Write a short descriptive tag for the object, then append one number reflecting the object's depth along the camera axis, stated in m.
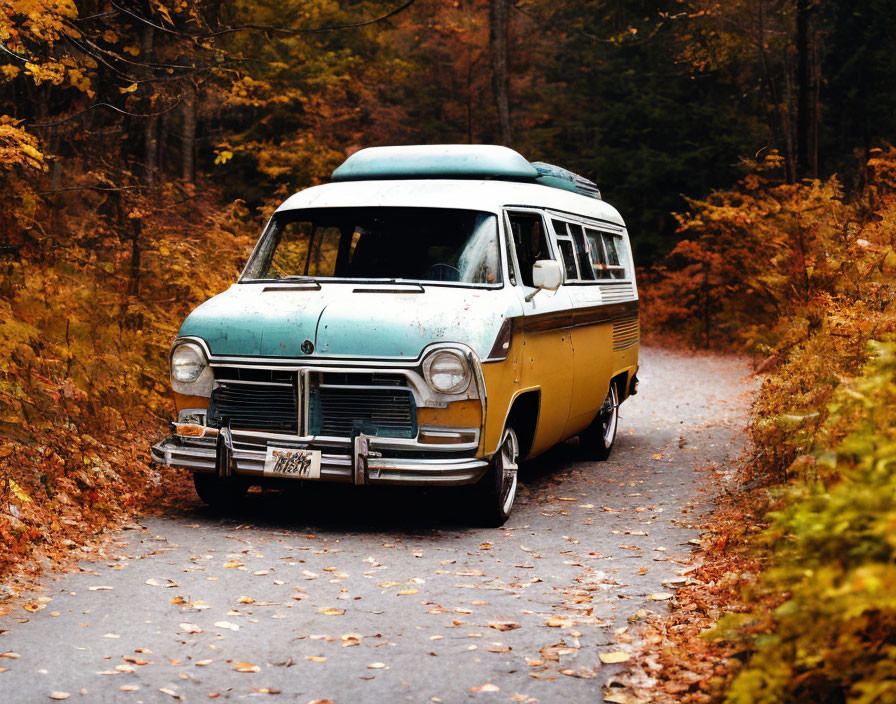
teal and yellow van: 6.78
